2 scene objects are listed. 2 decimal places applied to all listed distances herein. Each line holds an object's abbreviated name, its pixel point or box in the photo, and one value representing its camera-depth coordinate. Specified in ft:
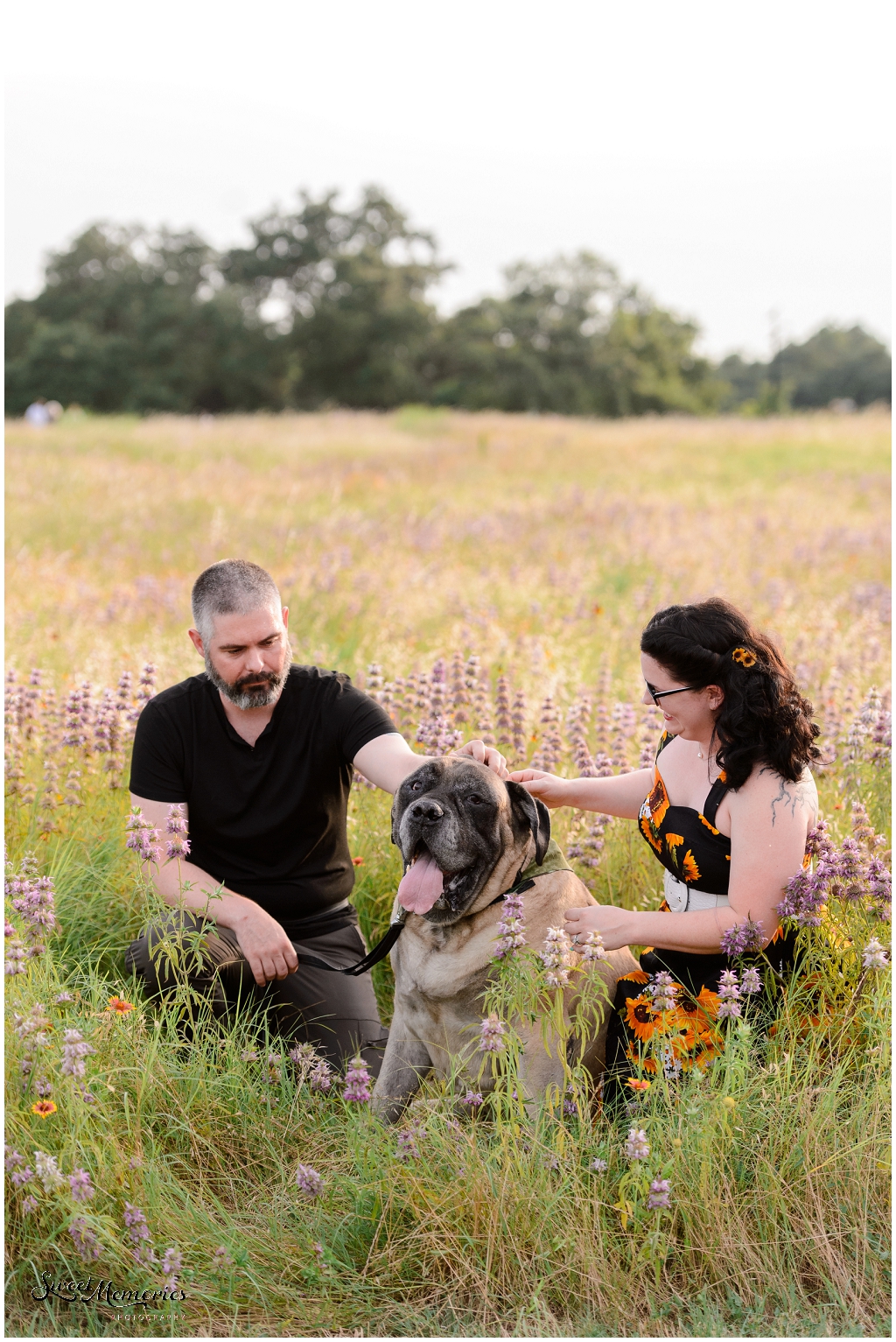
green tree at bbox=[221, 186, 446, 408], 154.92
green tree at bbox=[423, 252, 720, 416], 159.22
